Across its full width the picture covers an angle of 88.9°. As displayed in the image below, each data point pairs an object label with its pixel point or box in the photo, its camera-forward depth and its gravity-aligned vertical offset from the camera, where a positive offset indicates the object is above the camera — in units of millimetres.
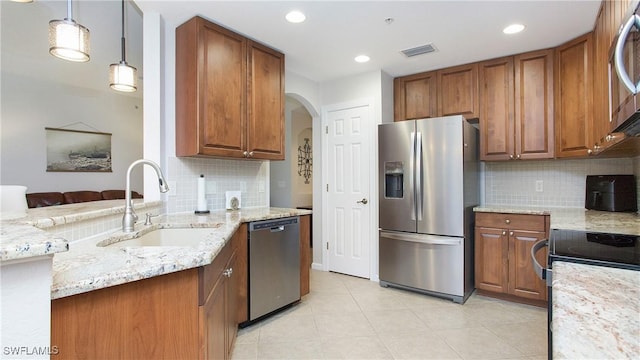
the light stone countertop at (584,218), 1828 -271
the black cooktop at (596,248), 988 -252
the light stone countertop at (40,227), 695 -137
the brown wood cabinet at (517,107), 3055 +715
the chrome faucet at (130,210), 1767 -151
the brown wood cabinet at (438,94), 3408 +962
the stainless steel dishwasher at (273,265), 2483 -673
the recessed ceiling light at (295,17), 2395 +1237
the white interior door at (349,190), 3725 -104
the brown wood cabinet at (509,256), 2871 -694
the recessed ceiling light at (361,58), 3238 +1243
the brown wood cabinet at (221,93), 2482 +730
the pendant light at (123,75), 3084 +1029
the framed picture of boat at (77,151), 5107 +533
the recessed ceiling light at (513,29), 2607 +1232
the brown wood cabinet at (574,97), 2713 +724
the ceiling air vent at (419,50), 3016 +1238
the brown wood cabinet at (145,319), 915 -437
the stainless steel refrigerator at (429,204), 2977 -221
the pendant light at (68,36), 2203 +1007
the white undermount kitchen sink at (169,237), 1734 -323
